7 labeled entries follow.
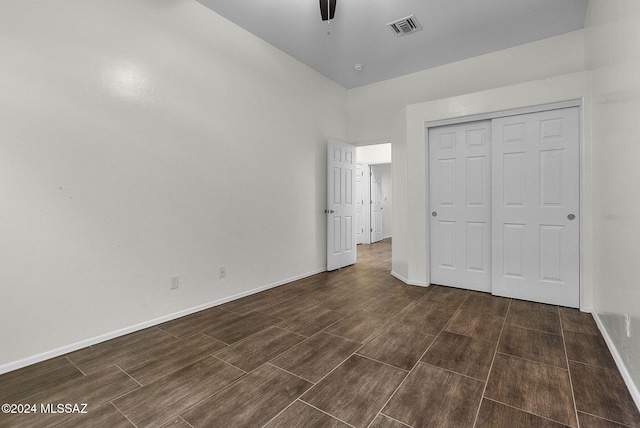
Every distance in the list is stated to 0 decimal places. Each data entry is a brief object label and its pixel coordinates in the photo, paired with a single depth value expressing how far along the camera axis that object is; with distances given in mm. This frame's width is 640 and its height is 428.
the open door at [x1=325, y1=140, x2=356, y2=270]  4738
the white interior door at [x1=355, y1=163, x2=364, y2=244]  7758
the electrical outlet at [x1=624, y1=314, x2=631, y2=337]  1758
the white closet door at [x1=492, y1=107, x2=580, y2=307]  3062
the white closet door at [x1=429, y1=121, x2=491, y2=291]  3574
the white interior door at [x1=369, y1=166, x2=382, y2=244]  8163
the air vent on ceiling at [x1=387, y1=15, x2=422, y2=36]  3293
